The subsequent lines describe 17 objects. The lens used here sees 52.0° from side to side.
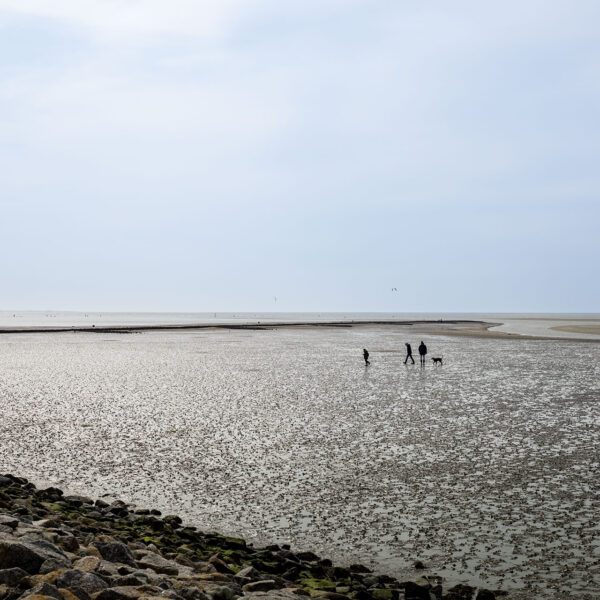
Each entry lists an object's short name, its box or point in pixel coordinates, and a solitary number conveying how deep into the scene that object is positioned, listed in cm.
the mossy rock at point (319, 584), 1028
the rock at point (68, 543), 1051
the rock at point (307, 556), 1182
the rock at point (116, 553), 1017
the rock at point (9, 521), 1105
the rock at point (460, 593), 1028
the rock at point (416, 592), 1022
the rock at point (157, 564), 1002
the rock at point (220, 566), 1067
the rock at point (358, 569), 1131
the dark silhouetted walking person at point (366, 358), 5022
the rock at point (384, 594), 1005
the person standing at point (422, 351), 4978
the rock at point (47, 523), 1205
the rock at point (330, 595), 970
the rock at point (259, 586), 954
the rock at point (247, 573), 1020
